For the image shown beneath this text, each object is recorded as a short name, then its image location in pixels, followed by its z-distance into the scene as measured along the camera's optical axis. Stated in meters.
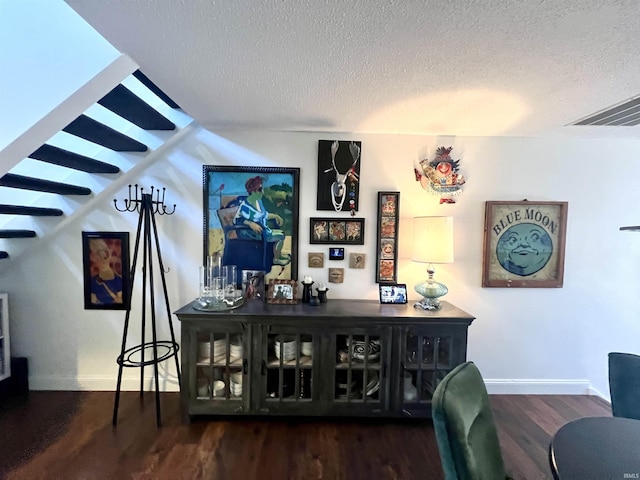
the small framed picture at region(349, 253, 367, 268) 2.64
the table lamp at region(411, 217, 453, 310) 2.30
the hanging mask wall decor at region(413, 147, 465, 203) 2.62
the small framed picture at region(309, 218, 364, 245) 2.62
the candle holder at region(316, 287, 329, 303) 2.49
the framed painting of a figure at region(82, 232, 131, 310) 2.57
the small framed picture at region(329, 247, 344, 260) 2.63
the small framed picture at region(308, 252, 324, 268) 2.63
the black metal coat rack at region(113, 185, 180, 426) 2.24
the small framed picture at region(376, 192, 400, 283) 2.61
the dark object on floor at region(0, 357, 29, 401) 2.48
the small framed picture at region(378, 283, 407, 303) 2.56
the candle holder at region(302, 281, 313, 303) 2.50
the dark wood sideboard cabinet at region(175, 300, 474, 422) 2.19
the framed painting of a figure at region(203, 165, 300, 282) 2.59
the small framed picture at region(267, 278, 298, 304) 2.44
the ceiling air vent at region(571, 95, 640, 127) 1.99
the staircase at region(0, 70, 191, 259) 1.90
